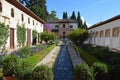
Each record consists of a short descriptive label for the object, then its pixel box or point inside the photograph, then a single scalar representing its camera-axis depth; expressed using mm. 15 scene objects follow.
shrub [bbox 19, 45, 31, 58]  5301
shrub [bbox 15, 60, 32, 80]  2715
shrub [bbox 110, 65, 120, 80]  2674
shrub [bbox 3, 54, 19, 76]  2911
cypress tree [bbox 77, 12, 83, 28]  29811
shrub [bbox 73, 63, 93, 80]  2418
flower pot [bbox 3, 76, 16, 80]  2898
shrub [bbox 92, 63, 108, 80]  2621
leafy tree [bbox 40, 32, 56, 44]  13007
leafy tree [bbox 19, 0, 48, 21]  19431
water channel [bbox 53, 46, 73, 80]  3742
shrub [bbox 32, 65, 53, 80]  2491
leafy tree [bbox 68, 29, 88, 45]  12765
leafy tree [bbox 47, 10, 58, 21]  33052
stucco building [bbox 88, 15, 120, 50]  7616
